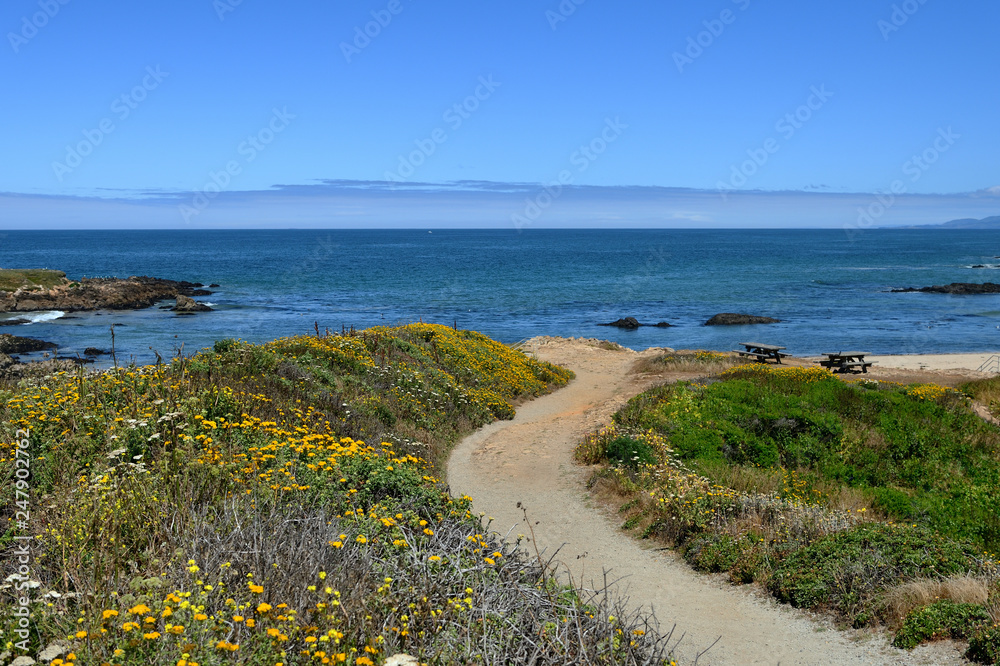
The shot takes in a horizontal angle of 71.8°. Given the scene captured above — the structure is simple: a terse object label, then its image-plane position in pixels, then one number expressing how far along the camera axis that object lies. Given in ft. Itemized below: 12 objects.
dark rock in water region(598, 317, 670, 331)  163.22
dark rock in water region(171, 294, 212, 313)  174.81
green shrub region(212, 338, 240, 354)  44.57
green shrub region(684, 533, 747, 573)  29.48
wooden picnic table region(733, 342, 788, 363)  100.48
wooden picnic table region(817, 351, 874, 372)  93.35
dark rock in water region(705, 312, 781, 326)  169.17
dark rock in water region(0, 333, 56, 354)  112.88
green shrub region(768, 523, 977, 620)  24.85
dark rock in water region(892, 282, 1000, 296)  230.27
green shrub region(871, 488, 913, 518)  35.81
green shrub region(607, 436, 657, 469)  41.91
